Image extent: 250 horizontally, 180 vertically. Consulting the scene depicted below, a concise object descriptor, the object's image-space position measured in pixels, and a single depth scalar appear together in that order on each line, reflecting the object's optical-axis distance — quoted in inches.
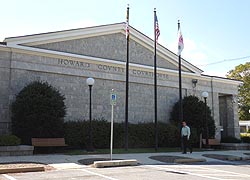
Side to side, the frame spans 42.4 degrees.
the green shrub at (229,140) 1016.5
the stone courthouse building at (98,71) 788.6
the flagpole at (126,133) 719.1
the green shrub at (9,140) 613.6
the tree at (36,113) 703.7
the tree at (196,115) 980.3
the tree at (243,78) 2011.6
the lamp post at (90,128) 715.4
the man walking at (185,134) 716.6
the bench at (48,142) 684.1
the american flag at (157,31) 807.1
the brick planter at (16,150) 601.6
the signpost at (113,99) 547.8
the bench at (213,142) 930.7
